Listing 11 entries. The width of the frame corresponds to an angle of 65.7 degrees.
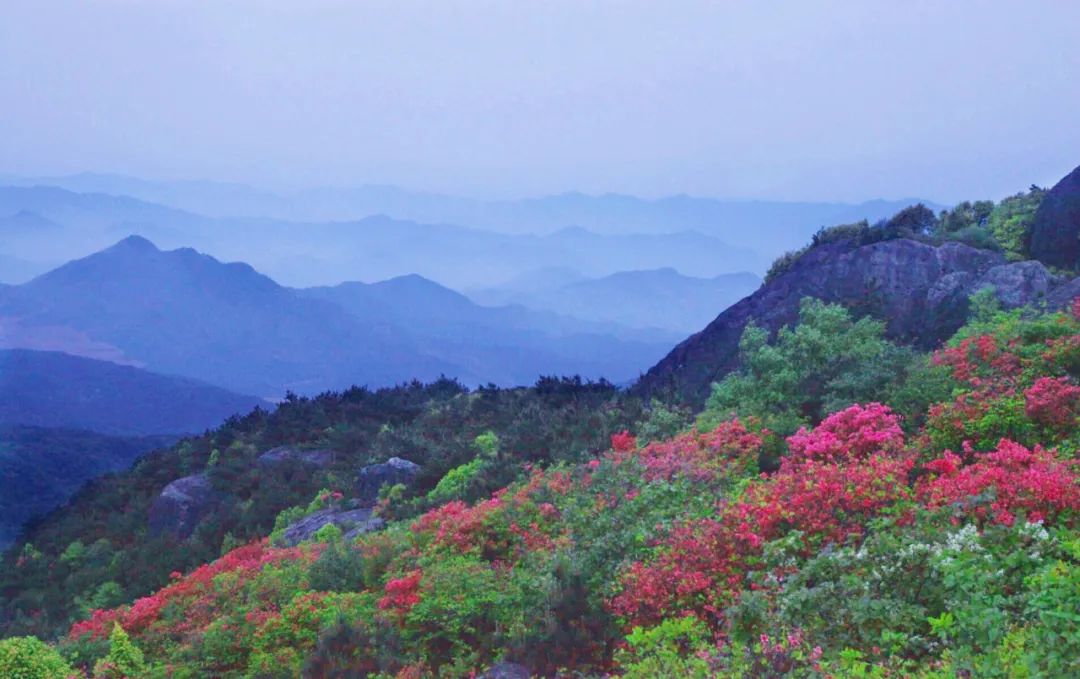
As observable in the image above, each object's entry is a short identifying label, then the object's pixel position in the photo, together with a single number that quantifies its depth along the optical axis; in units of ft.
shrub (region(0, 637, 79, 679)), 27.17
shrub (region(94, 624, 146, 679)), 29.22
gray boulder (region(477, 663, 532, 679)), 22.77
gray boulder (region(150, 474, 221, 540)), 68.59
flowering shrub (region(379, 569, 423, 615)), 28.27
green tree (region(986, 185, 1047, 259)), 60.80
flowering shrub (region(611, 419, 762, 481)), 32.65
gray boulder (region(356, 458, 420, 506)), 58.54
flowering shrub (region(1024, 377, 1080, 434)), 26.61
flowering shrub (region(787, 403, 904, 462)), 27.89
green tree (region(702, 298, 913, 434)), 36.60
